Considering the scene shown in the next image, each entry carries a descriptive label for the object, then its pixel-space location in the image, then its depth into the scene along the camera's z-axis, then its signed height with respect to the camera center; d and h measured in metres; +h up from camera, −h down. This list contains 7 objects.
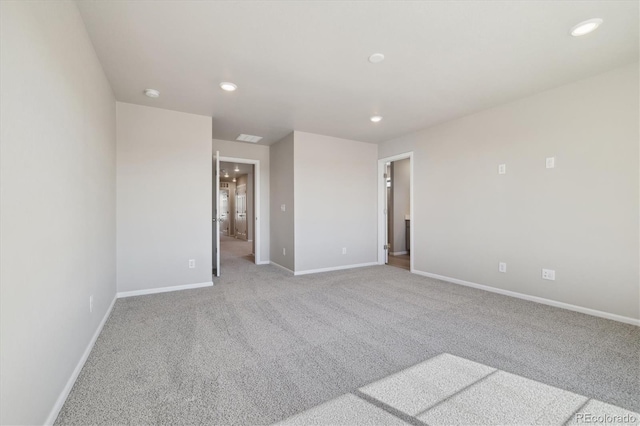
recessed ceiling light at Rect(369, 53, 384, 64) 2.45 +1.38
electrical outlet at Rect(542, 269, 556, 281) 3.11 -0.75
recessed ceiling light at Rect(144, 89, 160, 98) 3.10 +1.37
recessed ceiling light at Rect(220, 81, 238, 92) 2.94 +1.37
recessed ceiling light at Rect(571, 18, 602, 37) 2.02 +1.37
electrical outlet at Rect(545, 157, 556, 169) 3.10 +0.53
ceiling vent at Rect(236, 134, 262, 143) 5.01 +1.38
